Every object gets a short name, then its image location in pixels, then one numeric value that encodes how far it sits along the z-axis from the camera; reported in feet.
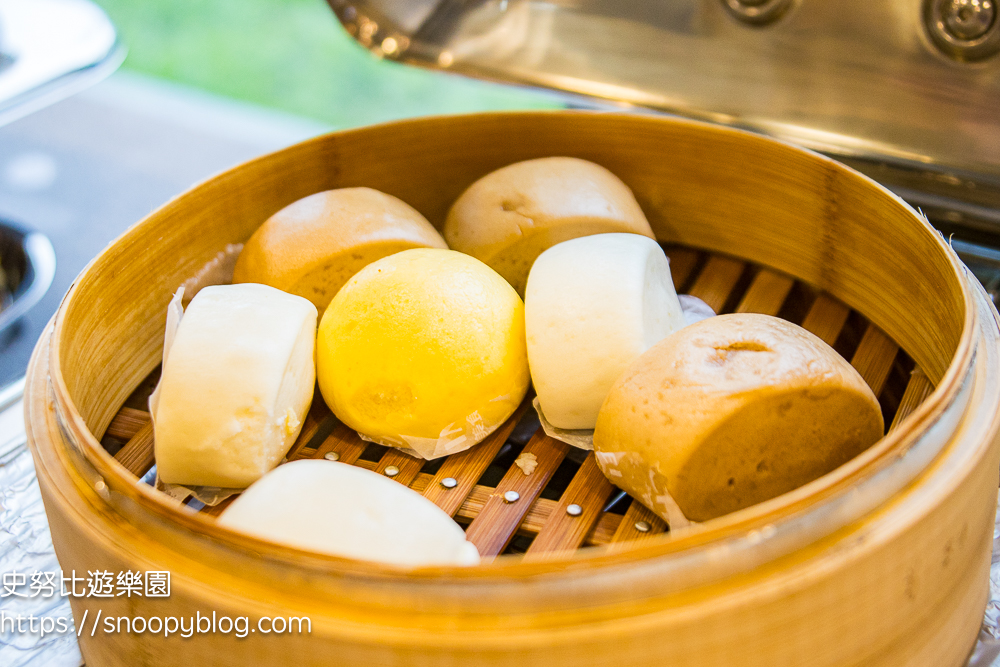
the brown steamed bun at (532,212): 1.80
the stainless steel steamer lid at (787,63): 1.92
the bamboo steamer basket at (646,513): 1.38
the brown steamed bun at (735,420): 1.55
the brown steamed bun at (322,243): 1.75
